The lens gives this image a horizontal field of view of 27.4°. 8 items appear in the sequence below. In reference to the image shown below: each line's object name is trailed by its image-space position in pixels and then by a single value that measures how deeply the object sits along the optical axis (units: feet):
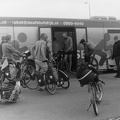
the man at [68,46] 39.19
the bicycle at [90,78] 18.30
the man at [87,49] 35.36
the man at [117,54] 37.50
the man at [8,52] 23.49
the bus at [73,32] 36.19
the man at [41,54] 26.68
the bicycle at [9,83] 22.34
